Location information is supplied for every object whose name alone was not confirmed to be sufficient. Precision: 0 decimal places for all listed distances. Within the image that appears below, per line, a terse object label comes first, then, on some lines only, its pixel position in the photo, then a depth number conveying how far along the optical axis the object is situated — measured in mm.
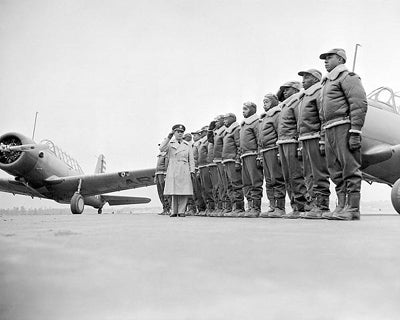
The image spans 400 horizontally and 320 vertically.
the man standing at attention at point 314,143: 5164
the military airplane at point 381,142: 6731
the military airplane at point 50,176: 13703
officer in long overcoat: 7258
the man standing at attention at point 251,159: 6852
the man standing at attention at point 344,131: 4629
